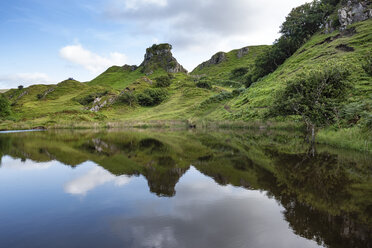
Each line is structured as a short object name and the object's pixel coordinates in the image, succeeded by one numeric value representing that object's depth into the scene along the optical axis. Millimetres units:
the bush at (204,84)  105544
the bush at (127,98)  95000
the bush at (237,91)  72550
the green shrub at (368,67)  28114
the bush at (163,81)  119144
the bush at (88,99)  103250
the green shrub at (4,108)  73750
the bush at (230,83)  116931
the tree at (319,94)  23609
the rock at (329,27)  70912
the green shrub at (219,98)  72875
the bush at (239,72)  143012
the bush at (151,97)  96438
